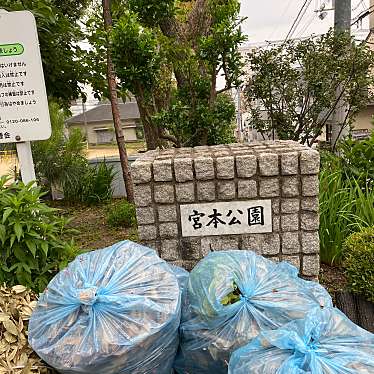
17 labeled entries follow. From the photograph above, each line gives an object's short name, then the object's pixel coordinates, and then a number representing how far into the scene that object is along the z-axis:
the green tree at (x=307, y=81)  5.18
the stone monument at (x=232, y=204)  2.90
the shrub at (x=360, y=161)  4.61
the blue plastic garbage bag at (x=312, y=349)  1.52
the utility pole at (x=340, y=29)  5.47
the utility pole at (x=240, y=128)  19.91
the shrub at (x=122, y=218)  6.37
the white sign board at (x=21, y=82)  3.00
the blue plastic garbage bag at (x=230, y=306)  1.94
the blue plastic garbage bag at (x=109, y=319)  1.78
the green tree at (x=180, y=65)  3.43
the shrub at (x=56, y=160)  8.61
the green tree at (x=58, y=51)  4.65
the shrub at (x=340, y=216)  3.84
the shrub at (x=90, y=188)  8.57
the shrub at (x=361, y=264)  3.00
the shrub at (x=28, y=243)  2.40
